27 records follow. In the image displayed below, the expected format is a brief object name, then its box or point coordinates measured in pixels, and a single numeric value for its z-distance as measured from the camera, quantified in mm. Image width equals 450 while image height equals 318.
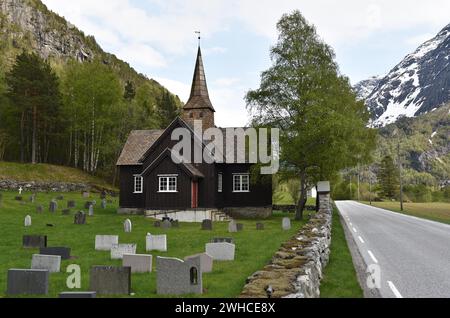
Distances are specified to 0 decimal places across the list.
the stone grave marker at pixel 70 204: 36156
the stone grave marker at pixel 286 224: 25625
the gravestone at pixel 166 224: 26562
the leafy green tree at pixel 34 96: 51906
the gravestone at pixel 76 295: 8071
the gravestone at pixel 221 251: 14680
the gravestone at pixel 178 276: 10227
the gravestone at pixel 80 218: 26484
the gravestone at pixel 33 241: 16969
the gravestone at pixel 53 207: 32769
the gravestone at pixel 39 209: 31703
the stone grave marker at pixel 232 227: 24594
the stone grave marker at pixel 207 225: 25953
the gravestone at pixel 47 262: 12406
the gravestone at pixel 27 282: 9992
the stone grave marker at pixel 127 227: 23828
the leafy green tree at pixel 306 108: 29625
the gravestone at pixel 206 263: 12641
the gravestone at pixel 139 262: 12484
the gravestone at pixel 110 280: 10109
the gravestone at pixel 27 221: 24344
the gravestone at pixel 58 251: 14125
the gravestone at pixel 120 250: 14977
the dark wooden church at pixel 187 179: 34188
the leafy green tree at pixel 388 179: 103125
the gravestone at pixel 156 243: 17094
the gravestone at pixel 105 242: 16797
